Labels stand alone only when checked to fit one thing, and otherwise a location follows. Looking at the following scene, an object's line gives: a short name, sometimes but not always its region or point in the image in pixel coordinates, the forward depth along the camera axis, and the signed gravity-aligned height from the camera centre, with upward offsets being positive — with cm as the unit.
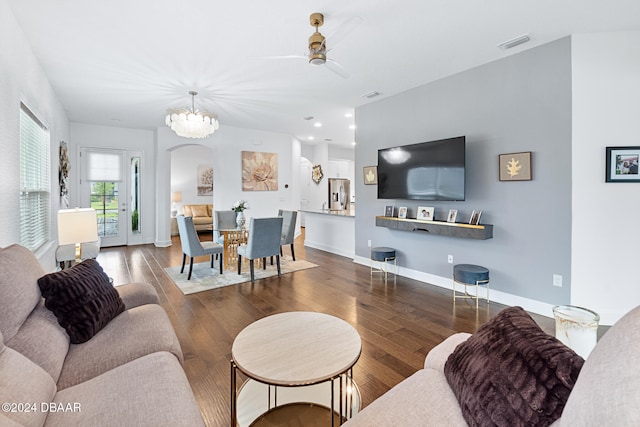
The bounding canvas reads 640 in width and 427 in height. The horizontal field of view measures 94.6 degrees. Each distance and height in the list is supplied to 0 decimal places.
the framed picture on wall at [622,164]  276 +41
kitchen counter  607 -13
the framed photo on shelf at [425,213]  413 -9
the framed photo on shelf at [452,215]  384 -11
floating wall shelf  346 -27
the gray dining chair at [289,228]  539 -41
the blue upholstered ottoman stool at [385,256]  441 -74
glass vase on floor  124 -52
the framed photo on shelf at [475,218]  358 -14
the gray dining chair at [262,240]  415 -48
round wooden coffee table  136 -75
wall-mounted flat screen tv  369 +50
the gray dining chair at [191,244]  425 -54
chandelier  420 +122
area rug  407 -106
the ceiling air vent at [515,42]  291 +168
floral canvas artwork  729 +90
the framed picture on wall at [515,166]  320 +45
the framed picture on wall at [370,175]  499 +55
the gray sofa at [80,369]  106 -76
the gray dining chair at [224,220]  611 -28
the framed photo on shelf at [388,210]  467 -5
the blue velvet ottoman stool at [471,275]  332 -78
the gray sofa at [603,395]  61 -41
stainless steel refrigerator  973 +42
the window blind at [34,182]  300 +28
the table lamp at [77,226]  255 -17
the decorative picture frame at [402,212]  443 -8
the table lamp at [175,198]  910 +26
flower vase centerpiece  511 -23
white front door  661 +38
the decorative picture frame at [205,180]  955 +86
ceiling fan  242 +161
